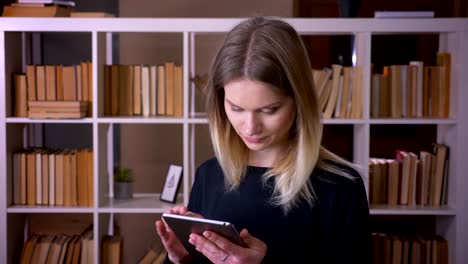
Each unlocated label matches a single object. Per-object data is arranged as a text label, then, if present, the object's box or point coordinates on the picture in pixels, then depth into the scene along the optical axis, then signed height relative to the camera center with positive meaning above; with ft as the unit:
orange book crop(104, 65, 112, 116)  10.61 +0.17
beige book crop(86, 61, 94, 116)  10.39 +0.24
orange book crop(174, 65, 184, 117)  10.52 +0.16
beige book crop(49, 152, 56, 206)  10.52 -1.28
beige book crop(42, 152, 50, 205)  10.52 -1.23
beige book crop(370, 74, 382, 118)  10.45 +0.17
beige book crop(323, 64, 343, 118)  10.37 +0.16
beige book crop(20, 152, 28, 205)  10.52 -1.28
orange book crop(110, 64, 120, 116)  10.60 +0.20
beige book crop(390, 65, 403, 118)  10.46 +0.20
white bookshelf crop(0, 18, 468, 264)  10.00 -0.13
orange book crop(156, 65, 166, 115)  10.59 +0.17
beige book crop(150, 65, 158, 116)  10.61 +0.27
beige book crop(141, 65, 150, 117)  10.60 +0.21
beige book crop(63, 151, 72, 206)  10.50 -1.33
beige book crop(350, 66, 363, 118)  10.34 +0.15
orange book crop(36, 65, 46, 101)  10.47 +0.29
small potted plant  11.05 -1.44
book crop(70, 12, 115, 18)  10.26 +1.41
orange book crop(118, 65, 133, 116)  10.62 +0.23
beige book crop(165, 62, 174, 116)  10.57 +0.23
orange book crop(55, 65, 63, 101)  10.46 +0.31
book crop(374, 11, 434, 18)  10.03 +1.41
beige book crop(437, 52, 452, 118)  10.33 +0.31
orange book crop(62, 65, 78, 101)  10.44 +0.31
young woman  4.88 -0.56
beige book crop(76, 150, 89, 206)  10.50 -1.28
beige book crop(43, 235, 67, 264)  10.68 -2.56
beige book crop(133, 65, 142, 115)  10.60 +0.19
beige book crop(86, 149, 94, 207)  10.44 -1.20
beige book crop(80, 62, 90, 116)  10.43 +0.29
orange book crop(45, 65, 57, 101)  10.46 +0.29
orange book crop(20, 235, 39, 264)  10.68 -2.54
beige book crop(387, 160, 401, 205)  10.59 -1.33
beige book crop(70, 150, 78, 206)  10.49 -1.31
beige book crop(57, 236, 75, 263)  10.69 -2.51
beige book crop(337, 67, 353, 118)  10.39 +0.18
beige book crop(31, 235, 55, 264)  10.69 -2.55
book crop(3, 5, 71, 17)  10.27 +1.45
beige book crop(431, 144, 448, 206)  10.44 -1.13
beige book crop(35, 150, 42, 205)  10.53 -1.30
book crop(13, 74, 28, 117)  10.44 +0.12
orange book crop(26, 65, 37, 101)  10.46 +0.34
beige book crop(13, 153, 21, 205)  10.51 -1.24
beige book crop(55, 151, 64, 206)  10.50 -1.29
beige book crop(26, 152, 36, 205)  10.53 -1.27
